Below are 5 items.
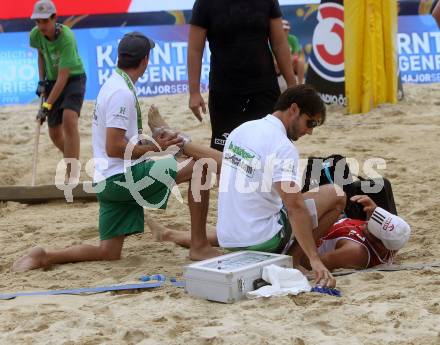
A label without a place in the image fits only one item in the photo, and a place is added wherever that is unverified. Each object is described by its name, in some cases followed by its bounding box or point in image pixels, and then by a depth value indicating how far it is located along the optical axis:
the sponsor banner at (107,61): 23.55
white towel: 7.67
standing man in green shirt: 14.55
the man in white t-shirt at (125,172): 9.48
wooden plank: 13.62
